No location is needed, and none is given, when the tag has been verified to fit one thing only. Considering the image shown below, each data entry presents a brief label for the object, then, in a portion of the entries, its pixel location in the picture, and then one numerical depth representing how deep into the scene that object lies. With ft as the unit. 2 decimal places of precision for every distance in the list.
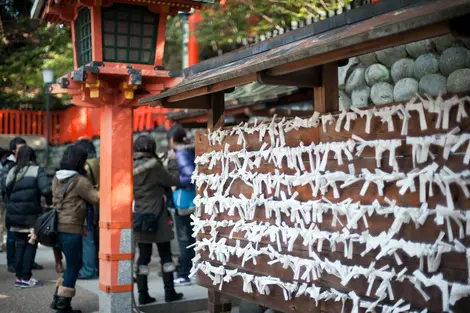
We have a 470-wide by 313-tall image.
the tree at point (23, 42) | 45.19
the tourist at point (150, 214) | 25.35
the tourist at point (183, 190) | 28.71
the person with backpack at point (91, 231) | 30.55
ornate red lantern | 22.61
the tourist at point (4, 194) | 33.98
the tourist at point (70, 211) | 24.06
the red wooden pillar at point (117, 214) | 22.79
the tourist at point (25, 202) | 30.32
